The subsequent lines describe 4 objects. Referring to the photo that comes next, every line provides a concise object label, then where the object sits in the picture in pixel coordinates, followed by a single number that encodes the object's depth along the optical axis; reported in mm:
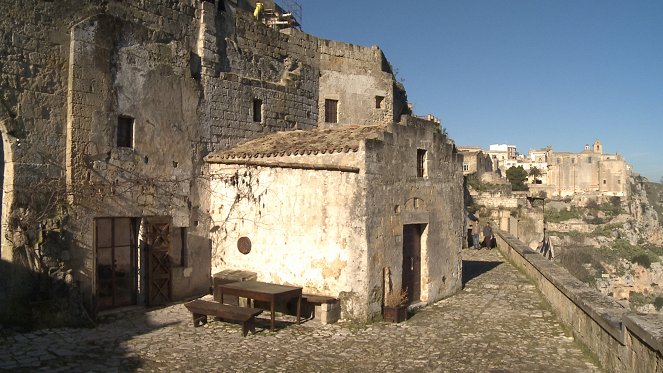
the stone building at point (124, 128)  9734
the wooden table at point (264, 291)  9777
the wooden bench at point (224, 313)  9391
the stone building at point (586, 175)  94125
